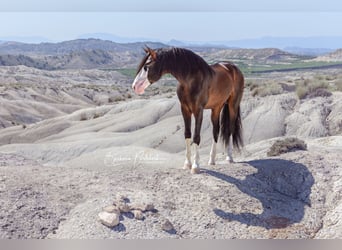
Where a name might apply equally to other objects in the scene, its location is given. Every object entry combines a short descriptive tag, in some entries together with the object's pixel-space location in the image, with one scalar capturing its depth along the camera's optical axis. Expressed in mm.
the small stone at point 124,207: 5258
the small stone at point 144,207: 5312
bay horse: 5723
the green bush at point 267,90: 15992
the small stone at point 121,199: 5418
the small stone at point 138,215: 5188
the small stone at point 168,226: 5121
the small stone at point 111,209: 5180
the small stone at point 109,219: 5036
